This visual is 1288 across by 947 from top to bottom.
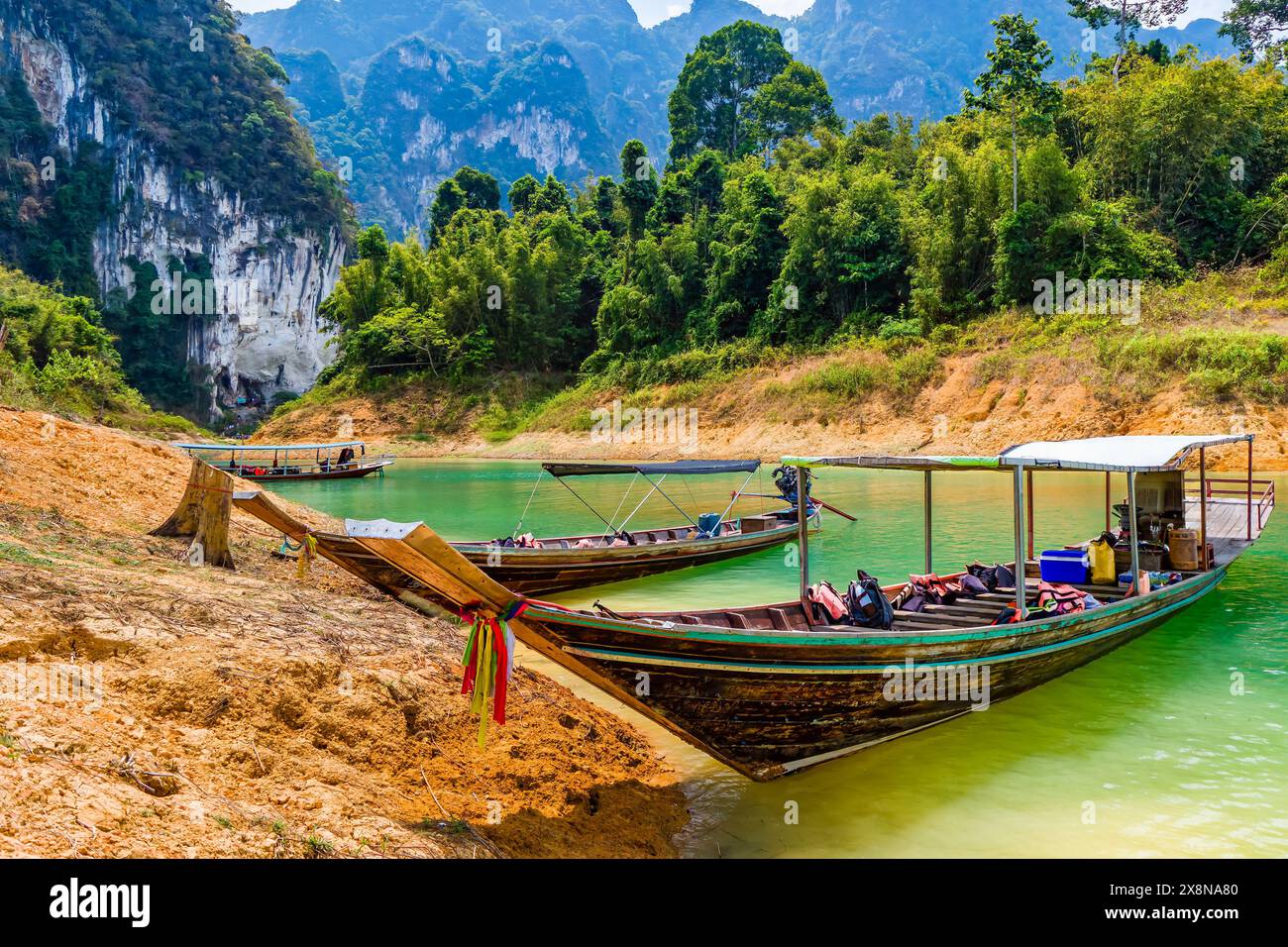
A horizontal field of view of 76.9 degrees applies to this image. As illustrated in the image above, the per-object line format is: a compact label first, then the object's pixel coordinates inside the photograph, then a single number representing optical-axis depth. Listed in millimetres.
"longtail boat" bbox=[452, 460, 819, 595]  12516
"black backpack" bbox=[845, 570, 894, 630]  7715
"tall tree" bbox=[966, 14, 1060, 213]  36812
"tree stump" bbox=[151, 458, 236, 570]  9375
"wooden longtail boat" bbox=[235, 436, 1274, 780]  4953
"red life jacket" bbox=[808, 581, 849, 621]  7684
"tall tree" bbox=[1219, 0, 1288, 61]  42812
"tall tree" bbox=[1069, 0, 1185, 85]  44219
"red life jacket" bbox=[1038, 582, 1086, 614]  8406
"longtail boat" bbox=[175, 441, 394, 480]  34062
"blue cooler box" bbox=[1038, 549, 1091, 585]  10078
